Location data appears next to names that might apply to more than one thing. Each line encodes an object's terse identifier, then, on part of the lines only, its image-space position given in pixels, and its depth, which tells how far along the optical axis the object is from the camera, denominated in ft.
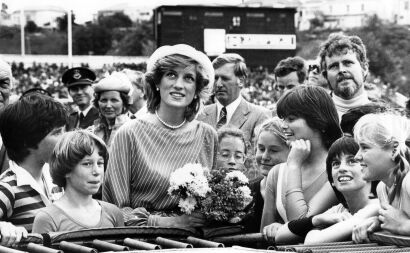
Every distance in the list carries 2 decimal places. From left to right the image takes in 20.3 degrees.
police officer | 41.98
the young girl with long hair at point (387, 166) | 16.93
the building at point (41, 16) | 204.44
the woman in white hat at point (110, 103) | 35.88
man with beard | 28.91
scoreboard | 63.00
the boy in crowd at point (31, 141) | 21.68
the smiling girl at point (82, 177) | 21.01
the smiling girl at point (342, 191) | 19.13
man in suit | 34.50
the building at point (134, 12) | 303.19
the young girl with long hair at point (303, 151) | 21.21
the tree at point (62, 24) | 203.68
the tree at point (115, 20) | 300.40
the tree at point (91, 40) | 260.01
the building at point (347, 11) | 431.84
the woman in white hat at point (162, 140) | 22.90
